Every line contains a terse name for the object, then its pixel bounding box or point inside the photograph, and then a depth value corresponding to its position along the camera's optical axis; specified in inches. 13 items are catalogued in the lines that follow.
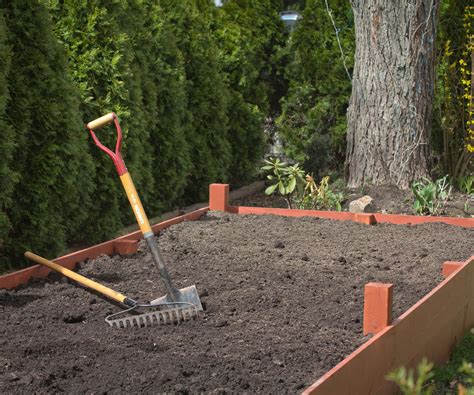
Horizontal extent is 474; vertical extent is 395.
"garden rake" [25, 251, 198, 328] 164.6
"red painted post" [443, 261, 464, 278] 195.3
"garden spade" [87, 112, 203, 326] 171.9
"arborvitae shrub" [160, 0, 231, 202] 356.2
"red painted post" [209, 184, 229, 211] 280.4
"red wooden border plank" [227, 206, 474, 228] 264.3
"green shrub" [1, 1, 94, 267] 233.8
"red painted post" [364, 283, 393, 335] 152.8
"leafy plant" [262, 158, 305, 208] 306.8
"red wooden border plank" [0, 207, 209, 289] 188.4
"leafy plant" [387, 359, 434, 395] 69.6
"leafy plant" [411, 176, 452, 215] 293.4
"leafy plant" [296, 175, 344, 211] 305.3
